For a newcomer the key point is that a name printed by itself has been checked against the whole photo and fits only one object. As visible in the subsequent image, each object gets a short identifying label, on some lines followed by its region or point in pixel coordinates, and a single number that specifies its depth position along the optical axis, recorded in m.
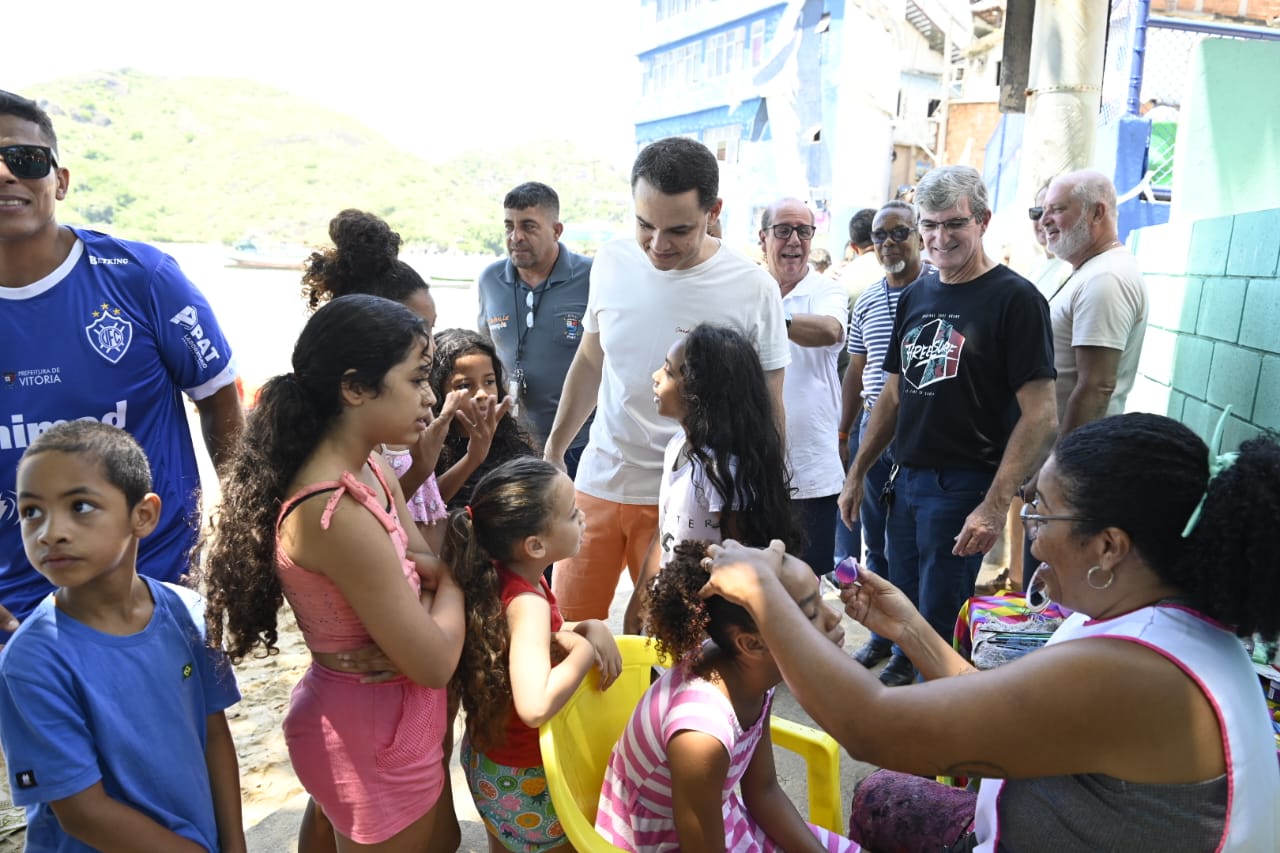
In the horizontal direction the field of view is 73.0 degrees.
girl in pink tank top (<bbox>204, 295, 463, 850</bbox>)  1.60
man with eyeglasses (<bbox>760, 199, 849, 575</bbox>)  3.50
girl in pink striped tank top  1.61
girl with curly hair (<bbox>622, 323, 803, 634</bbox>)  2.26
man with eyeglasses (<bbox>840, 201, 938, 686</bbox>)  3.83
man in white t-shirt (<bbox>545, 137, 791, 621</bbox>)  2.62
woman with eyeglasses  1.28
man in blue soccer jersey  1.90
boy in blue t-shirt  1.45
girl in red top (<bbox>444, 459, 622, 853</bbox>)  1.83
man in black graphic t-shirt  2.85
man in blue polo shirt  3.92
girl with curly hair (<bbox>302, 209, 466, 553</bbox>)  2.80
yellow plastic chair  1.71
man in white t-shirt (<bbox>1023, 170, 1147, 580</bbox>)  3.38
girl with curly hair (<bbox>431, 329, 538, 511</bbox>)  2.46
